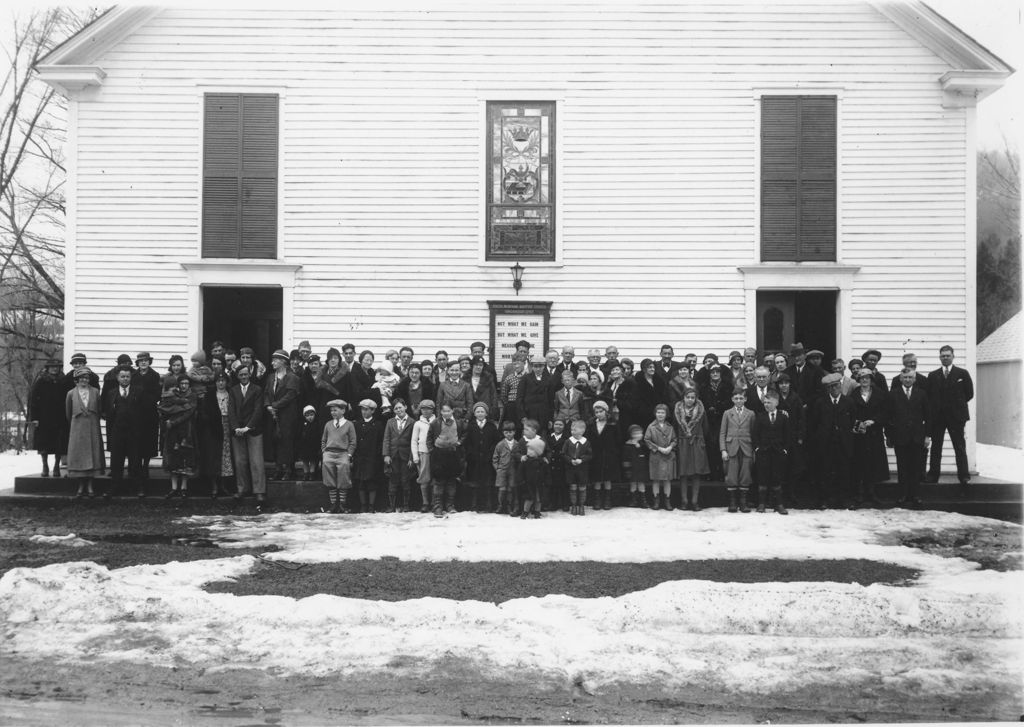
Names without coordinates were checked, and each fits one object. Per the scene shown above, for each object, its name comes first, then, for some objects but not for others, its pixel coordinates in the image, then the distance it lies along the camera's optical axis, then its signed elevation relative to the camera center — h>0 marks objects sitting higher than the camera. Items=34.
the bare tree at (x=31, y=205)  24.88 +5.20
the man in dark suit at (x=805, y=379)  11.48 +0.08
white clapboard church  13.09 +3.31
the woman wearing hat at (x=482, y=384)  11.29 -0.05
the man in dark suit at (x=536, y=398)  11.07 -0.23
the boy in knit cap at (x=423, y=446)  10.51 -0.84
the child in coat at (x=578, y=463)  10.46 -1.03
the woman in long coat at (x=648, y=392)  11.20 -0.13
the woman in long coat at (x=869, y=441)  10.91 -0.73
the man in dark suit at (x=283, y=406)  11.15 -0.39
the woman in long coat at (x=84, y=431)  11.13 -0.75
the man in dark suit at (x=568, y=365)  11.40 +0.23
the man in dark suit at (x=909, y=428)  10.88 -0.55
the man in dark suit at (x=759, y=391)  10.77 -0.09
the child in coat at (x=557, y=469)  10.65 -1.14
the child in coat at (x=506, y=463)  10.54 -1.05
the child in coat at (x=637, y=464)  10.89 -1.08
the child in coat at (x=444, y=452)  10.41 -0.91
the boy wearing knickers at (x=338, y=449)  10.52 -0.90
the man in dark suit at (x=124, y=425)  11.17 -0.66
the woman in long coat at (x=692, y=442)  10.77 -0.76
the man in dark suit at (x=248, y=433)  10.94 -0.73
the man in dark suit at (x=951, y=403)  11.23 -0.23
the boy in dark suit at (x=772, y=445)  10.54 -0.77
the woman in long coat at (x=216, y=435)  11.09 -0.78
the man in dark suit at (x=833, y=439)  10.79 -0.70
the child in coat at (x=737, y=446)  10.60 -0.79
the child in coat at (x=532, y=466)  10.41 -1.07
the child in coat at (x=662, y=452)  10.70 -0.89
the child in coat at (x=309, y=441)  11.20 -0.85
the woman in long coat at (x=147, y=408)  11.28 -0.44
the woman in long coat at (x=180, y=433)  10.99 -0.75
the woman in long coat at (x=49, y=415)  11.72 -0.57
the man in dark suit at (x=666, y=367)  11.54 +0.22
